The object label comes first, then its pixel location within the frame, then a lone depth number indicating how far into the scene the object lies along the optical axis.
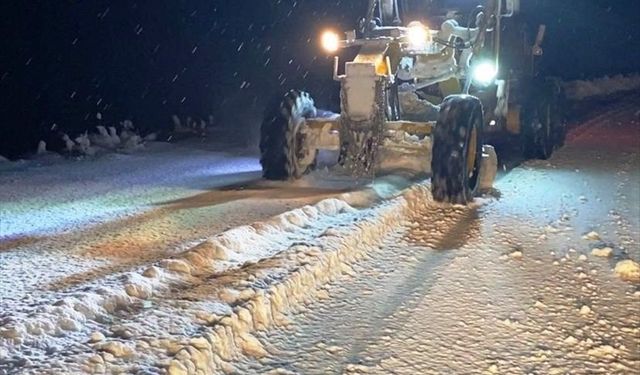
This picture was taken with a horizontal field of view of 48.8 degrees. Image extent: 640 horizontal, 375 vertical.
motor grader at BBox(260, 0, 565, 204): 8.11
